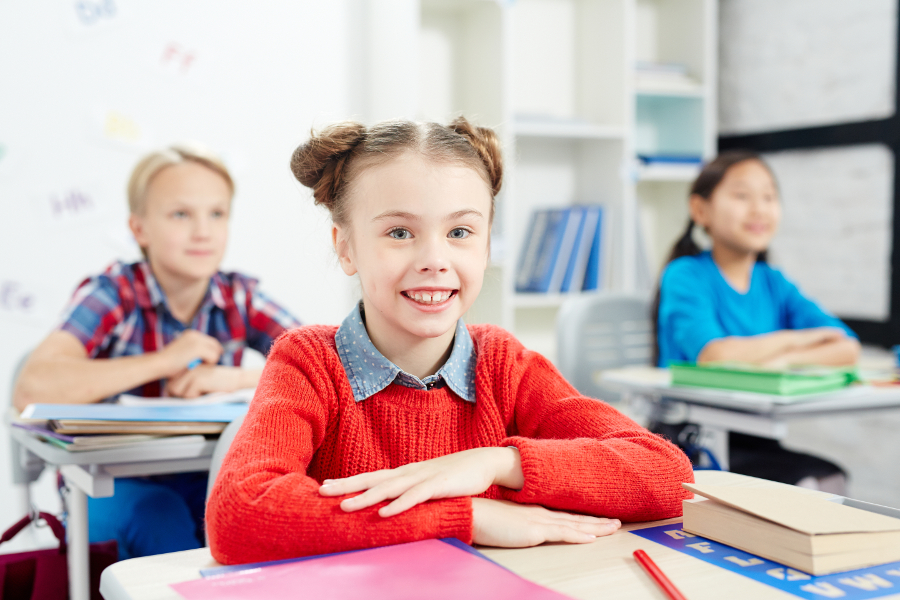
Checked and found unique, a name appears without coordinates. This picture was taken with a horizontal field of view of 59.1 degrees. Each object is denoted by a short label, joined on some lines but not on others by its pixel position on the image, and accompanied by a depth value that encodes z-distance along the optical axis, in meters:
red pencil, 0.63
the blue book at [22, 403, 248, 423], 1.26
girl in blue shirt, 2.18
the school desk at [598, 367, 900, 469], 1.73
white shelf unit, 2.97
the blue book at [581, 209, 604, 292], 3.09
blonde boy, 1.60
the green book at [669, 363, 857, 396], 1.75
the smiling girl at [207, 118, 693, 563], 0.76
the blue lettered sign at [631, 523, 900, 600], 0.64
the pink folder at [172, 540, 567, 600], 0.61
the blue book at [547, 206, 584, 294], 3.04
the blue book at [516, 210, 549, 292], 3.10
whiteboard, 2.52
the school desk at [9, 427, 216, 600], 1.29
